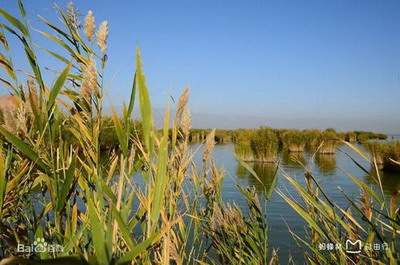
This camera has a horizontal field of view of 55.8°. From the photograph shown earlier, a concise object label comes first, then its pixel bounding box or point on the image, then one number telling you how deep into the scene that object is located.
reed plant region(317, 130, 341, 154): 25.19
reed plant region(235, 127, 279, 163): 19.67
